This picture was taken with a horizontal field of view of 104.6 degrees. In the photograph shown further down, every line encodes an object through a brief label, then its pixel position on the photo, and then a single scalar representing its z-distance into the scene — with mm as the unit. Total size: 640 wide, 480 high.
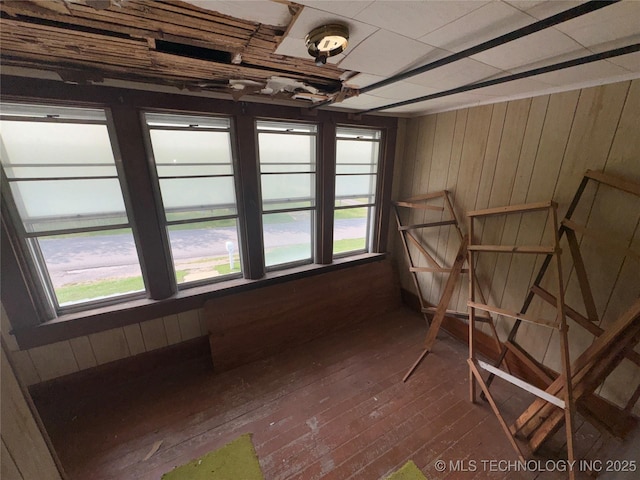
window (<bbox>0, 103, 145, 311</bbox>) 1507
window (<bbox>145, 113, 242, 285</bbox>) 1858
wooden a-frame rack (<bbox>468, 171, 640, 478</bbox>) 1371
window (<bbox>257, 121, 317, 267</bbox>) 2248
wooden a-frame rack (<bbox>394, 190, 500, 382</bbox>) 2230
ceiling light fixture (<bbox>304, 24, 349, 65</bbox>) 874
